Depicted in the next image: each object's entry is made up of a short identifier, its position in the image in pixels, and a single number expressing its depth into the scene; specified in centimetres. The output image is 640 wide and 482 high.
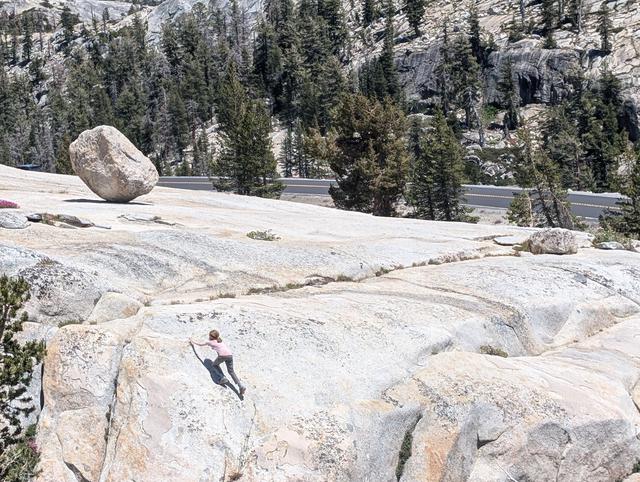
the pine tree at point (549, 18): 11662
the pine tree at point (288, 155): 10744
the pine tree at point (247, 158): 6041
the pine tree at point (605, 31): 10712
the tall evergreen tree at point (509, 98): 10956
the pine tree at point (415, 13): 13800
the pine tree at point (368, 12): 15438
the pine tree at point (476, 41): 12400
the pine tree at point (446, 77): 11688
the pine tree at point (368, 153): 4906
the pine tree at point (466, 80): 10962
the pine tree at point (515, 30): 11931
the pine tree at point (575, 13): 11562
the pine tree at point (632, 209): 4762
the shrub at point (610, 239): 2708
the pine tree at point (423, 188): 5681
